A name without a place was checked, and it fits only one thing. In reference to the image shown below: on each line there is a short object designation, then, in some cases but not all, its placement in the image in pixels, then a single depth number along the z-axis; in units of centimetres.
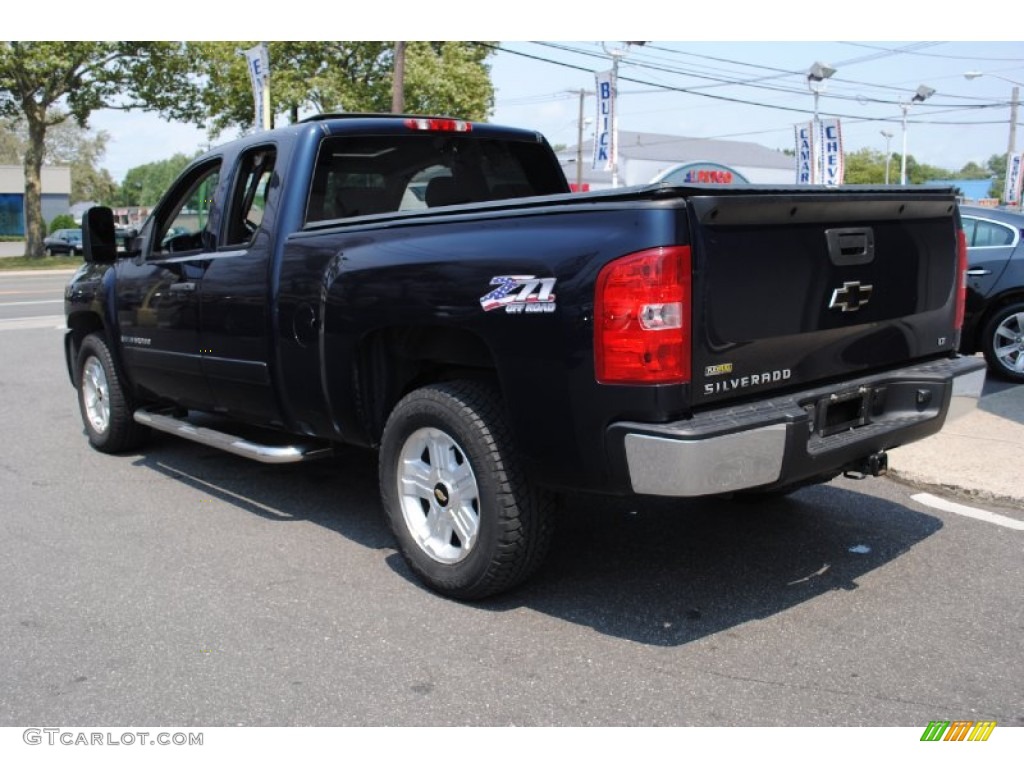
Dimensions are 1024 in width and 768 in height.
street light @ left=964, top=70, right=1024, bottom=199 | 4277
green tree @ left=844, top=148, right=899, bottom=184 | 10104
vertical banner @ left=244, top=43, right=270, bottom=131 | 2169
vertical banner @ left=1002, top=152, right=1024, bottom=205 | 4075
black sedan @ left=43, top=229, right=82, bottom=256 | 4597
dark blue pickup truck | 329
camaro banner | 2364
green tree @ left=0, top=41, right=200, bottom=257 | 3047
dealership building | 7794
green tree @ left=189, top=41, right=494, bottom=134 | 3253
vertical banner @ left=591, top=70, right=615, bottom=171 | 2455
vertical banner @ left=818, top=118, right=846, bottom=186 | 2294
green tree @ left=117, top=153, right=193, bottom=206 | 11331
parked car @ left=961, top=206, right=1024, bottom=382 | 895
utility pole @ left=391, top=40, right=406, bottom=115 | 2091
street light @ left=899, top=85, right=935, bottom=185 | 4047
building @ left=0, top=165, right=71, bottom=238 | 6625
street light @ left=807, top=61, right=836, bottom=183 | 2325
